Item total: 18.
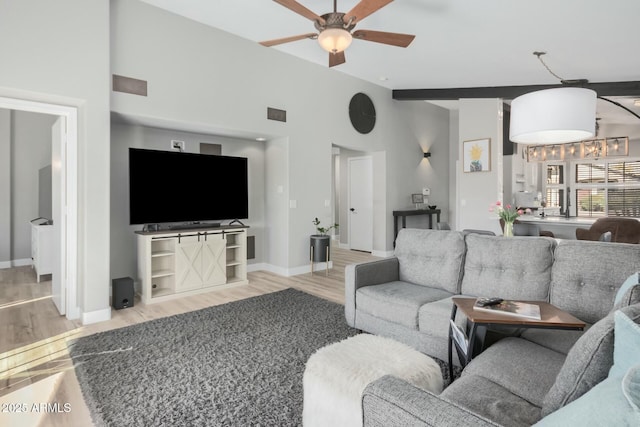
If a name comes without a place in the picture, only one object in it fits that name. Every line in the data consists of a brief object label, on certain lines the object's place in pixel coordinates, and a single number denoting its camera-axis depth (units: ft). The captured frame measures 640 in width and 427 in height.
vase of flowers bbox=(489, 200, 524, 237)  10.25
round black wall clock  20.47
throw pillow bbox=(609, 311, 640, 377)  2.72
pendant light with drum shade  7.48
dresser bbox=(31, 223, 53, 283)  15.72
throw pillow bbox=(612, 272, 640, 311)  4.51
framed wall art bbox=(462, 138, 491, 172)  19.76
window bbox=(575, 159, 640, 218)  25.86
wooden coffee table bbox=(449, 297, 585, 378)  5.52
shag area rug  6.38
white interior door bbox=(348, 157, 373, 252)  24.18
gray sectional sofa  3.34
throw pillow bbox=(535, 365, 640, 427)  2.15
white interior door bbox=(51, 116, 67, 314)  11.25
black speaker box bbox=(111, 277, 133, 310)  12.42
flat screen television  13.52
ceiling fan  9.13
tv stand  13.34
